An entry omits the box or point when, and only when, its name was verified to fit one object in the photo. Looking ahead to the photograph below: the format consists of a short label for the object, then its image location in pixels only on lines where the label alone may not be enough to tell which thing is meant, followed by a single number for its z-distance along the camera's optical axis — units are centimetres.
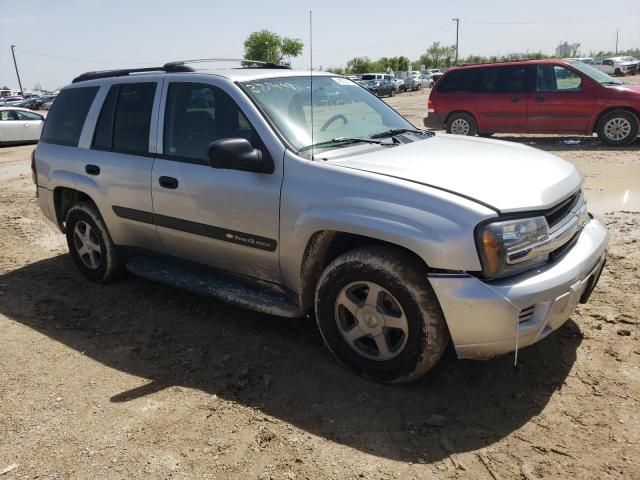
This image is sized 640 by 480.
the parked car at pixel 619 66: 4053
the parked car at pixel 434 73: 4990
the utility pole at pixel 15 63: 7388
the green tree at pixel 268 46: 6888
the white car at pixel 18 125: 1766
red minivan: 1067
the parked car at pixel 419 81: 4398
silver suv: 270
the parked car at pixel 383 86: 3878
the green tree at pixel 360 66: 7700
